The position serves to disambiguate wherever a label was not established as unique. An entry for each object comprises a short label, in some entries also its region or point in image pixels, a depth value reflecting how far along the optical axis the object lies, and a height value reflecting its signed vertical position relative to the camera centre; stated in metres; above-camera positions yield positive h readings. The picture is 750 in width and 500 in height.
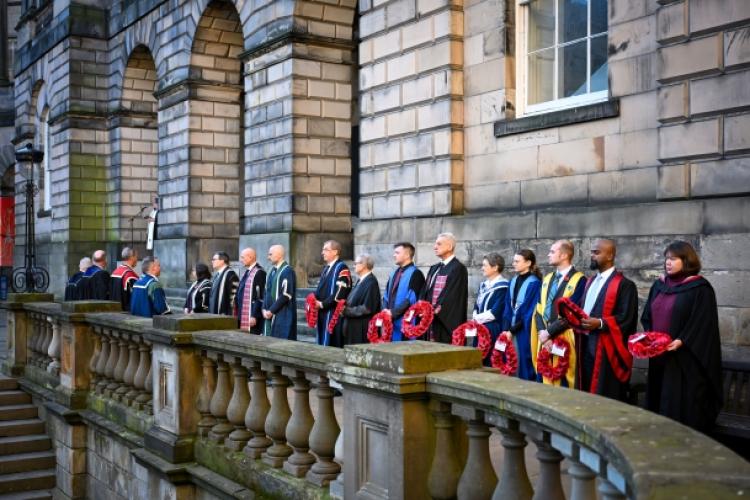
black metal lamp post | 16.71 +1.00
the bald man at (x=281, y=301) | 9.84 -0.62
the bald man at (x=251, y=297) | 10.30 -0.60
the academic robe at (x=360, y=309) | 8.99 -0.65
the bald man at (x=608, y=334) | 6.48 -0.67
